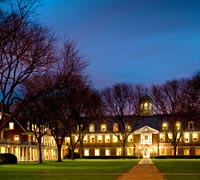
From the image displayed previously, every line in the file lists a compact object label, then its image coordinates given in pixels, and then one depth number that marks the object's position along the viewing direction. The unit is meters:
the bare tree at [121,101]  109.62
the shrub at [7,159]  65.06
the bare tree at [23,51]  35.94
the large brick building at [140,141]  127.52
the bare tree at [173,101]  102.56
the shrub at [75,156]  117.72
